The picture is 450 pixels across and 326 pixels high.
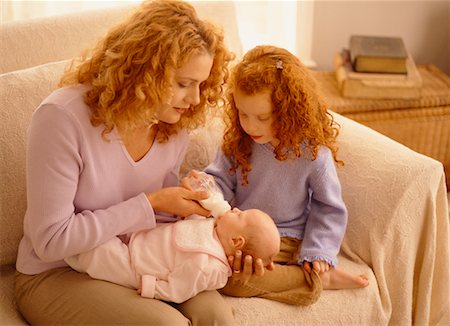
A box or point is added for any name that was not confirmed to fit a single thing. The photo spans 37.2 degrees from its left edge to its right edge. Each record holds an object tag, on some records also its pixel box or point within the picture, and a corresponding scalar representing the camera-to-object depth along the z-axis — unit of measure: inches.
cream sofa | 65.6
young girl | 65.3
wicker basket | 106.4
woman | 58.1
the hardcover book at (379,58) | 106.7
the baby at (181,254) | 60.1
